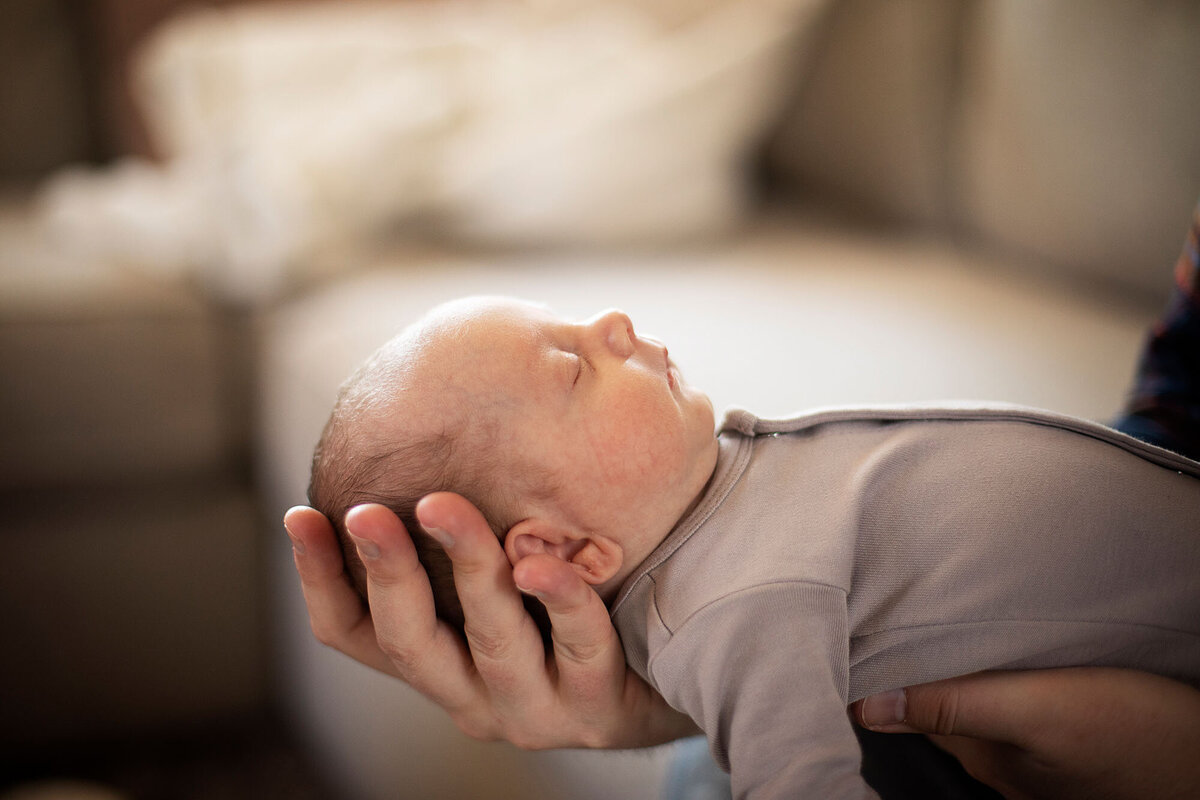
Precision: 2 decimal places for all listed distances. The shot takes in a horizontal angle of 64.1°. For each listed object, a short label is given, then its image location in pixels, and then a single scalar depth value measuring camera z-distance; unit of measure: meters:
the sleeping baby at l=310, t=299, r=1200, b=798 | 0.60
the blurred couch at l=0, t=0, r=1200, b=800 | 1.03
